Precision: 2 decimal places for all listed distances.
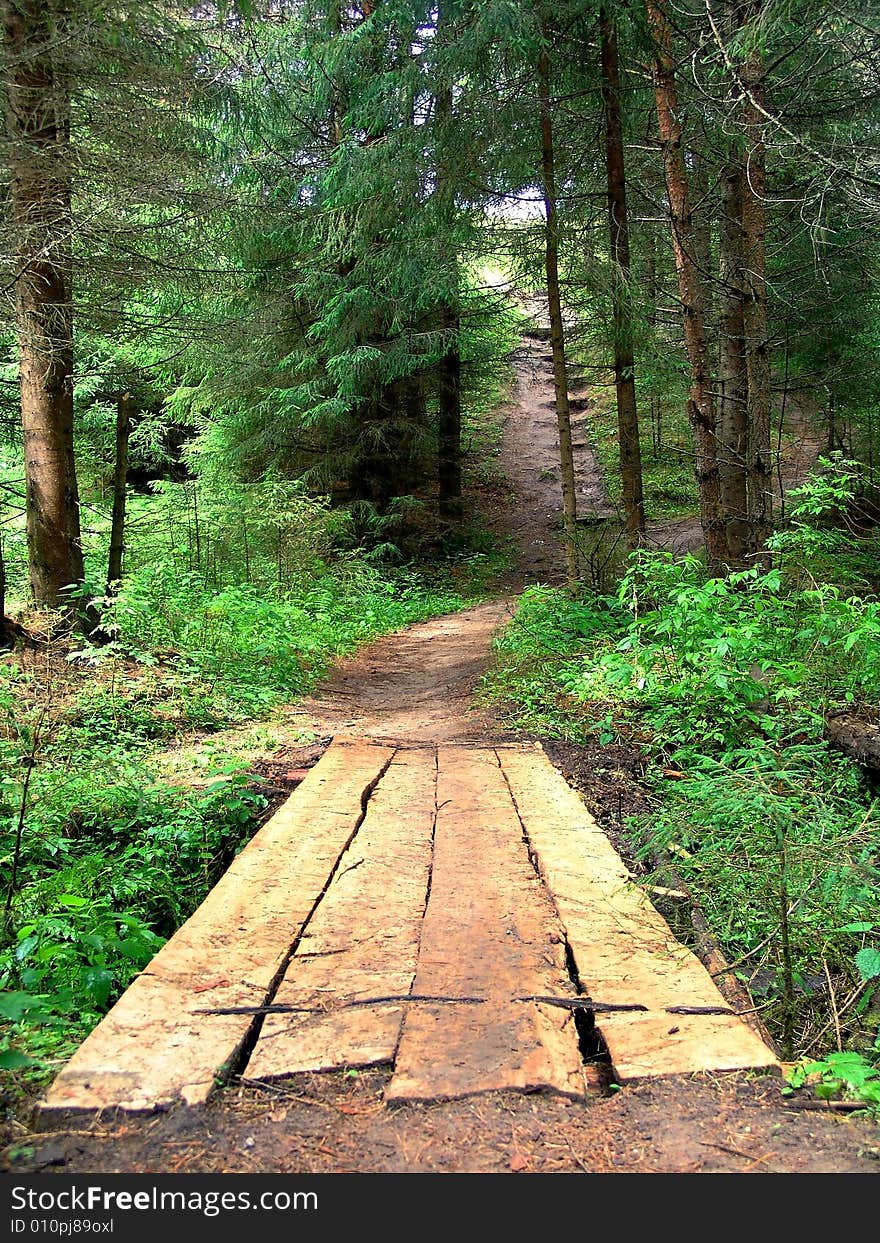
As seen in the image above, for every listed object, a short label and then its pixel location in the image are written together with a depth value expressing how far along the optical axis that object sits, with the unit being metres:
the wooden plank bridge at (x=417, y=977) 2.15
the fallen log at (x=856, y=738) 5.04
